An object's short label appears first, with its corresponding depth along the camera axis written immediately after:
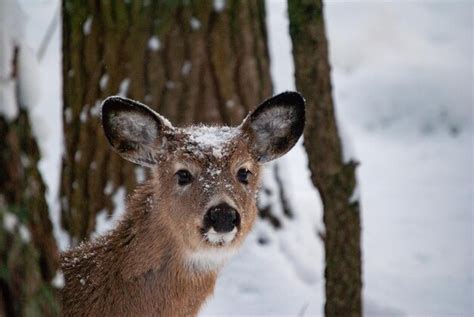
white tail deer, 8.48
